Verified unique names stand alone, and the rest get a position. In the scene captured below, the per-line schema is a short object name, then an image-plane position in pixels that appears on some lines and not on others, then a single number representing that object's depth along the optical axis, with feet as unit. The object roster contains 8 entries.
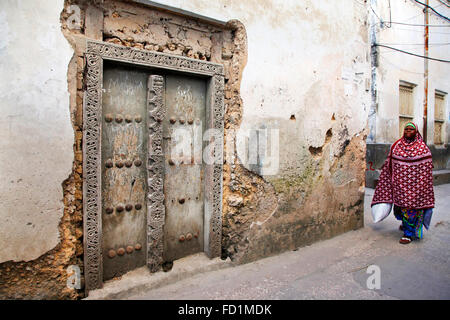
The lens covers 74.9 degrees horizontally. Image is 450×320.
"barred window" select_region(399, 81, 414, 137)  23.82
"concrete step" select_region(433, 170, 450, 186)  23.81
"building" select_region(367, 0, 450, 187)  21.75
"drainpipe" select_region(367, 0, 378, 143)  21.54
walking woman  10.35
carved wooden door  6.72
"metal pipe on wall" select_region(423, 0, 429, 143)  24.79
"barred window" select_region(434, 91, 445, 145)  27.07
